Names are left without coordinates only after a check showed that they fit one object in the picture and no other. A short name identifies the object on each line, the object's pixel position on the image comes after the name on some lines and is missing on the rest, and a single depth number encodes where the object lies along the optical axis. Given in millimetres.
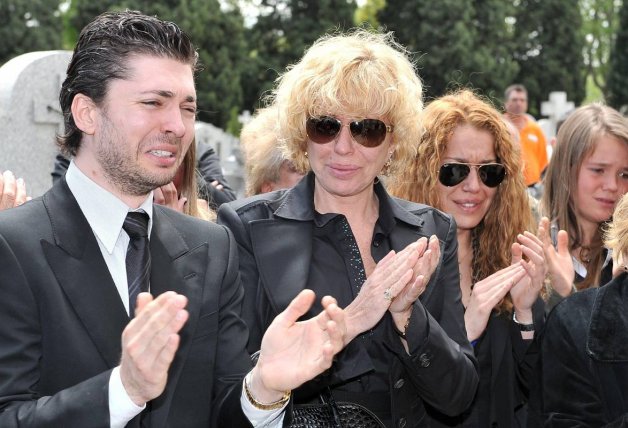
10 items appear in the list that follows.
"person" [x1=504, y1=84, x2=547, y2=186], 10336
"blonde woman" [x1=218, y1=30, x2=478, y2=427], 3473
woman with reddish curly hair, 4453
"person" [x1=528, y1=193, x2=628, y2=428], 3617
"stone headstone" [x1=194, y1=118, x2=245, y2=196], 13477
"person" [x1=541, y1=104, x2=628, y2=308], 5230
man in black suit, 2635
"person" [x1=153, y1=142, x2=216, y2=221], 5012
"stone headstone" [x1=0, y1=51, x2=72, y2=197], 6633
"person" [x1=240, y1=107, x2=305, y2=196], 5465
